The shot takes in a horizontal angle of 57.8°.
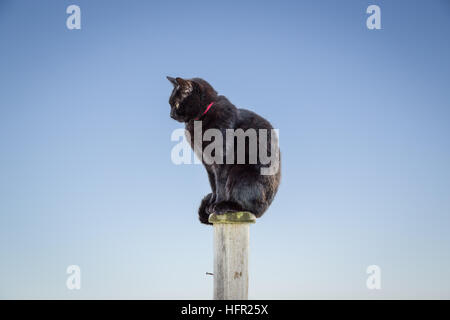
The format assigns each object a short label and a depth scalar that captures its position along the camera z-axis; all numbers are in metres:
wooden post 3.73
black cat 4.11
